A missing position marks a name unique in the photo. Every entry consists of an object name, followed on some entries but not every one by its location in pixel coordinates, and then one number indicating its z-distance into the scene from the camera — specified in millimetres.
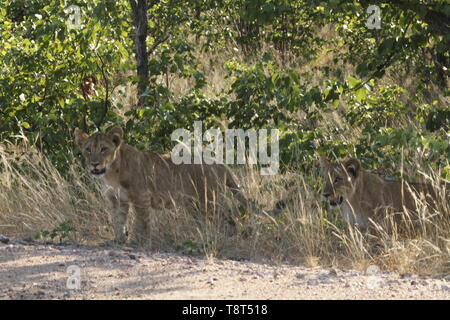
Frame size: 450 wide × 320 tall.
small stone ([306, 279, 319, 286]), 10570
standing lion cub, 14258
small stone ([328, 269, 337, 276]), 11336
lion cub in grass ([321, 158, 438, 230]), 14406
